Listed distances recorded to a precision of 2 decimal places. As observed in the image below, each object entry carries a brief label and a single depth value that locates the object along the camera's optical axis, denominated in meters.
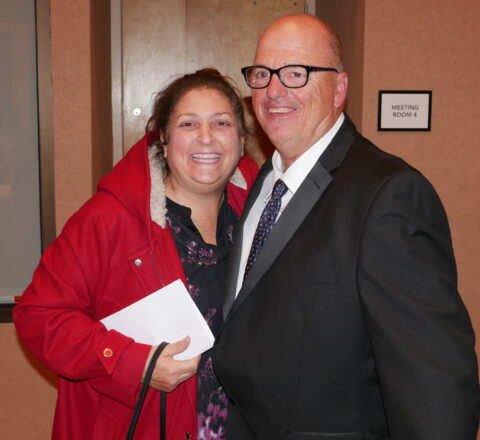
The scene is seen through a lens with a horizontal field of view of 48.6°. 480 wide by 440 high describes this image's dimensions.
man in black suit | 1.07
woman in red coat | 1.44
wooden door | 3.29
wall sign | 2.68
